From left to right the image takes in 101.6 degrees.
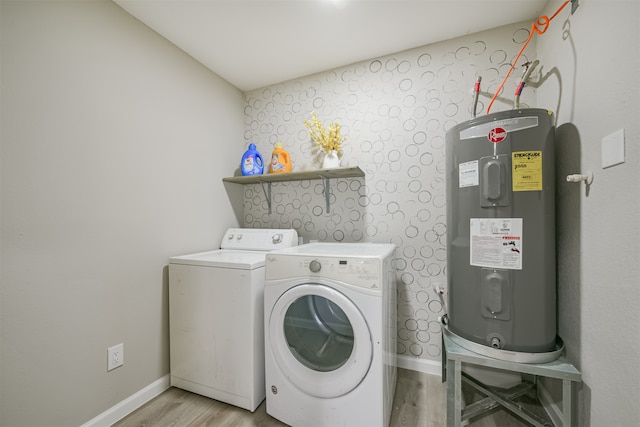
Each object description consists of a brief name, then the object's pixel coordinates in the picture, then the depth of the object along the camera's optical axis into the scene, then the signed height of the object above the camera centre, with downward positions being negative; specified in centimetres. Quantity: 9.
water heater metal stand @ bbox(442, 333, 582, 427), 105 -77
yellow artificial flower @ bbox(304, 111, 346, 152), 200 +60
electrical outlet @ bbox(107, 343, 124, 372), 140 -79
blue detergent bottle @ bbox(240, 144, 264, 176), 221 +42
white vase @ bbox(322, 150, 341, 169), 198 +39
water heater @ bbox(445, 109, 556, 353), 108 -8
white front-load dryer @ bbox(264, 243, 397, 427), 121 -65
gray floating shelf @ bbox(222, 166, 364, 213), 188 +28
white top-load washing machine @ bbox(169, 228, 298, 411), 148 -68
